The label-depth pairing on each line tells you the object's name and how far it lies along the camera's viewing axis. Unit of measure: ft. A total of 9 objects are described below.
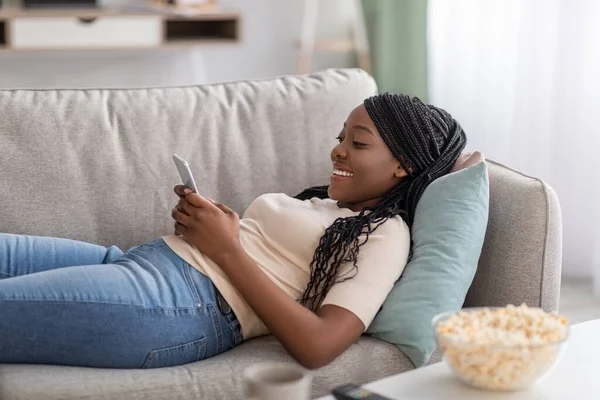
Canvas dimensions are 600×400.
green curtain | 16.19
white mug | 6.08
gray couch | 7.83
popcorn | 6.57
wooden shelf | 14.95
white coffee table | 6.72
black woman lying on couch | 7.60
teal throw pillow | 7.93
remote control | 6.44
